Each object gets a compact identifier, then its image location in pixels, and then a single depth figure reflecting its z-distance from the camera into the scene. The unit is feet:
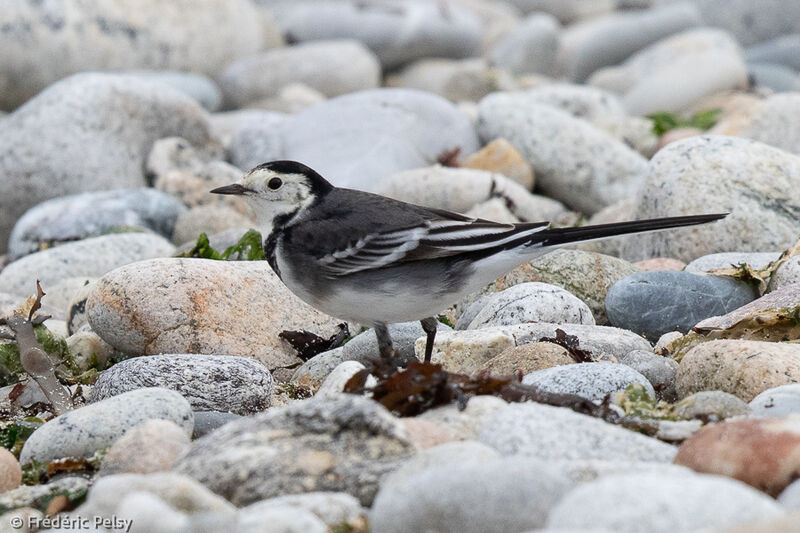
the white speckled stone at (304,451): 24.45
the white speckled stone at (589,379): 31.99
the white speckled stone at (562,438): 26.08
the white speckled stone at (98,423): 30.09
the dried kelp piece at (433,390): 29.50
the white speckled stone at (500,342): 37.86
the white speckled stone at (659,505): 19.63
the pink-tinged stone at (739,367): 32.30
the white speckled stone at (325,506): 23.10
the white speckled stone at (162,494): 22.06
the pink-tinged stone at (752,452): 23.89
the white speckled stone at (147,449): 26.73
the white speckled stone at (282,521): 20.71
